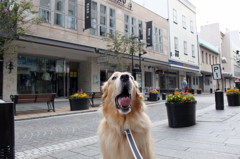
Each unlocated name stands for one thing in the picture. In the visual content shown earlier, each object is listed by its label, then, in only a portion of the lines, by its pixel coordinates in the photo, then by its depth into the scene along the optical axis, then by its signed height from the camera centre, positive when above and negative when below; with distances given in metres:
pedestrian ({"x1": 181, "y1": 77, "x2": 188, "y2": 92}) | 18.80 -0.01
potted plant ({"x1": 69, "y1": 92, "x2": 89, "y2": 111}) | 11.58 -0.89
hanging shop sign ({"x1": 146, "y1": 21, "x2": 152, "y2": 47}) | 24.55 +6.80
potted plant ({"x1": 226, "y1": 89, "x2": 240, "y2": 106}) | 11.06 -0.68
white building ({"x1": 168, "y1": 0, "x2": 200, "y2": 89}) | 31.70 +8.45
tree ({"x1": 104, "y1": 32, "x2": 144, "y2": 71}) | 16.72 +3.73
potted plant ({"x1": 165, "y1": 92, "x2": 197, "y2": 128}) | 6.09 -0.77
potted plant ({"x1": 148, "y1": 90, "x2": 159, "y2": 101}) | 17.80 -0.91
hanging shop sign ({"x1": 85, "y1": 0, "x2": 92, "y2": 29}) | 16.97 +6.46
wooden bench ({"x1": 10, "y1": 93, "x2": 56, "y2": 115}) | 10.19 -0.59
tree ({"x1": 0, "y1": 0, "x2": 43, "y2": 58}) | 9.86 +3.55
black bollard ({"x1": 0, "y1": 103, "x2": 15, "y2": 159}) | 2.13 -0.49
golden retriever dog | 2.21 -0.42
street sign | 9.81 +0.76
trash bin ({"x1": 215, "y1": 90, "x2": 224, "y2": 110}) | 9.58 -0.74
